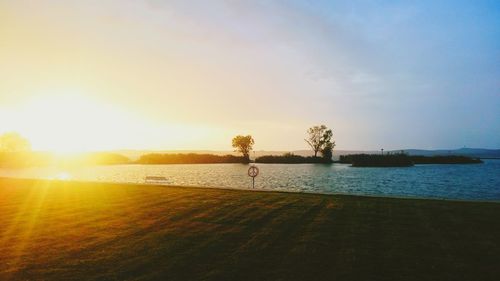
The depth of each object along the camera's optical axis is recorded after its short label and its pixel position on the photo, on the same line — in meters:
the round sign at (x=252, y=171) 32.24
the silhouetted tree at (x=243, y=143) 170.88
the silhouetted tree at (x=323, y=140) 160.62
